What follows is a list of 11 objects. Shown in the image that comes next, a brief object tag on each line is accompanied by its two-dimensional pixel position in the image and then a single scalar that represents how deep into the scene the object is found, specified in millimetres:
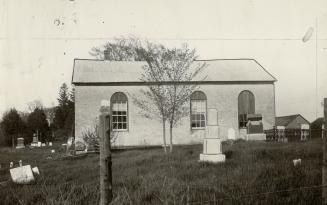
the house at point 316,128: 27172
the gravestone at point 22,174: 10602
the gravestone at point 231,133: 26906
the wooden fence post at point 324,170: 6738
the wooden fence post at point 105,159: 5262
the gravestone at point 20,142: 40019
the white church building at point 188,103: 27469
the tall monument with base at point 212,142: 13719
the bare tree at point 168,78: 23064
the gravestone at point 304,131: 25969
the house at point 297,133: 25875
